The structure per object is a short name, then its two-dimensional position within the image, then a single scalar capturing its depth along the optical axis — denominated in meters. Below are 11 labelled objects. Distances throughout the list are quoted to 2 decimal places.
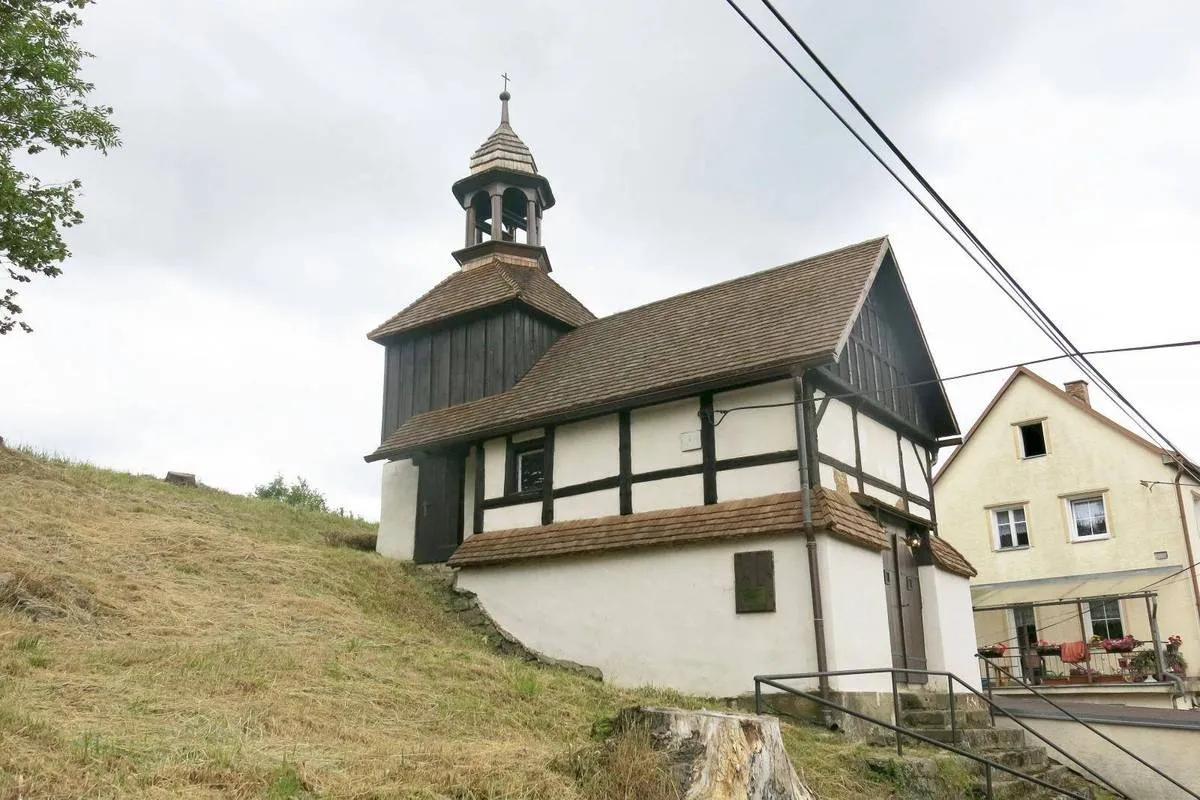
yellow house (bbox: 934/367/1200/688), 23.39
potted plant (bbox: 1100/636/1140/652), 20.34
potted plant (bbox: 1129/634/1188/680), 20.33
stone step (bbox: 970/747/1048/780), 11.93
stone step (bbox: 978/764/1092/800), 11.02
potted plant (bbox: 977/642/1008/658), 22.27
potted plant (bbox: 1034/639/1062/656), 21.42
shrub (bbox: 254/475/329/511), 39.84
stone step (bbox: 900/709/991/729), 13.13
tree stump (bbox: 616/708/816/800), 7.12
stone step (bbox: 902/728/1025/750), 12.28
